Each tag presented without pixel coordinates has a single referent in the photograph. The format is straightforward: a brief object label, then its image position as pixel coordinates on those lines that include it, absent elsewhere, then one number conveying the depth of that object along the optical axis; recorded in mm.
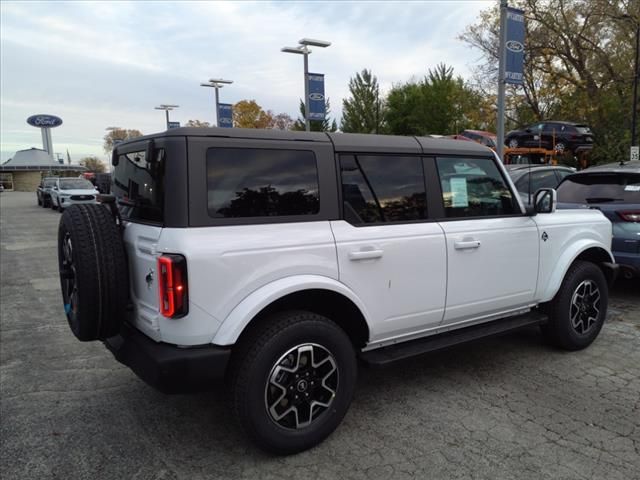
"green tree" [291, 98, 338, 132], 41331
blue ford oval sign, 76188
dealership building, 67500
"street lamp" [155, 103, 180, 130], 25031
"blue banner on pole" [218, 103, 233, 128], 21370
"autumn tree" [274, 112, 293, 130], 55944
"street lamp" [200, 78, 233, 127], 21172
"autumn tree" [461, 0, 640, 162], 25391
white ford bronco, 2652
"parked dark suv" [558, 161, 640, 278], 5883
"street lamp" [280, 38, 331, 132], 15909
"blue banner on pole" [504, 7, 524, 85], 10633
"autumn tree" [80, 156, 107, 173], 106375
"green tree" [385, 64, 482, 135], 44031
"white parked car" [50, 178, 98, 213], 21891
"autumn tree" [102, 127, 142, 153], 79875
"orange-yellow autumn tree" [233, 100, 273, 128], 46750
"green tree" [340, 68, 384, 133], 51312
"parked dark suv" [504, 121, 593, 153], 20969
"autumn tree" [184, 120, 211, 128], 58584
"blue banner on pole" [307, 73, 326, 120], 15953
